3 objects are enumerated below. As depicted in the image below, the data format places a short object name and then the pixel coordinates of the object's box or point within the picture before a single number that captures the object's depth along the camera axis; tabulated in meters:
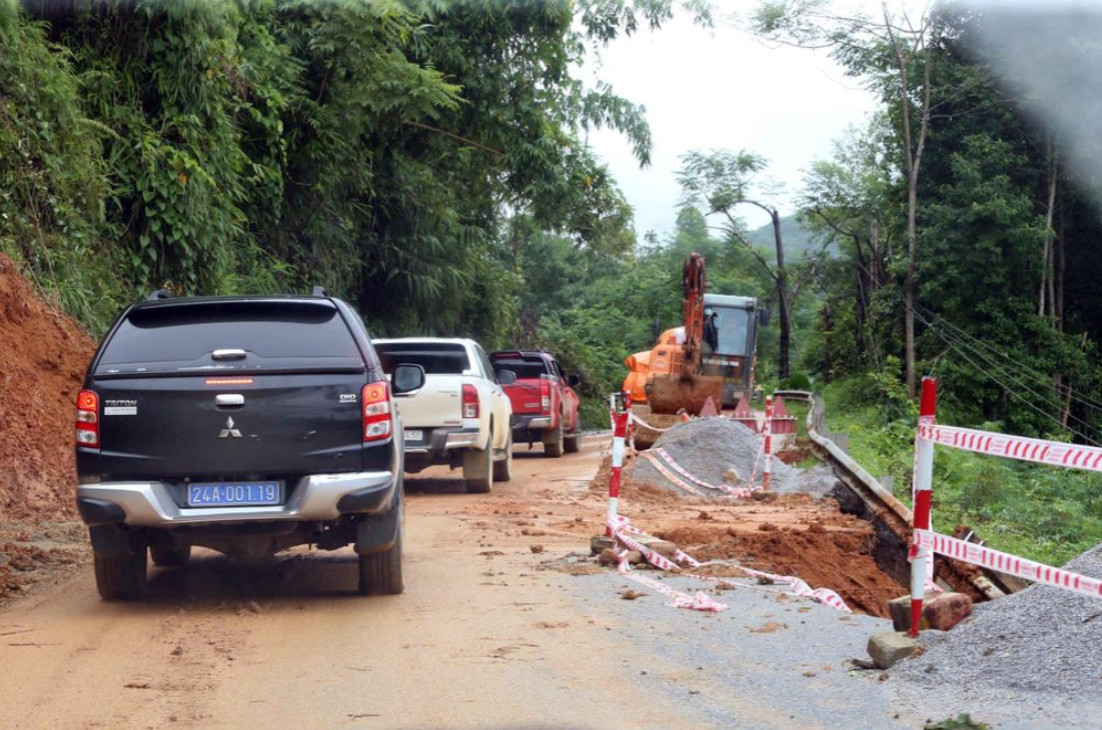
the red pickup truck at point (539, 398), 24.53
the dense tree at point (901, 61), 37.91
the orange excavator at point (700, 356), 26.27
